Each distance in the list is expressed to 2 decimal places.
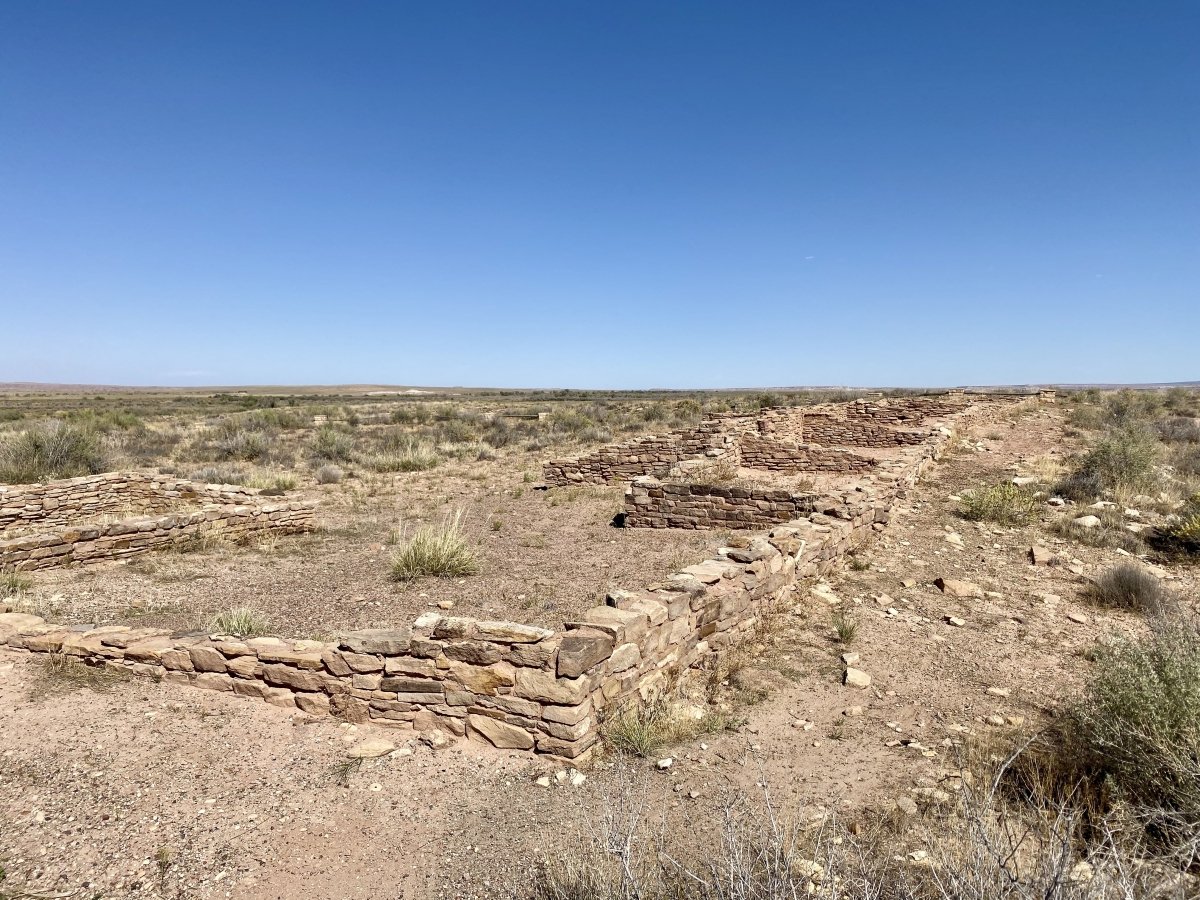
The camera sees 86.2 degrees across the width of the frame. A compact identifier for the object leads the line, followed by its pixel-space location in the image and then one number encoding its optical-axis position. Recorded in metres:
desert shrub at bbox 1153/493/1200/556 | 7.21
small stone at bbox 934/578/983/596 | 6.38
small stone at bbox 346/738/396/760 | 3.62
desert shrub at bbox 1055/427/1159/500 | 9.73
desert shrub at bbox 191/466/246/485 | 13.89
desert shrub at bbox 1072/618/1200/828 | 2.77
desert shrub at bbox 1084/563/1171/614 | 5.77
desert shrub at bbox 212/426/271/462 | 18.56
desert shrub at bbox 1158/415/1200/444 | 16.41
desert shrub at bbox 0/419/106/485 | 12.76
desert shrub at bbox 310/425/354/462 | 18.39
